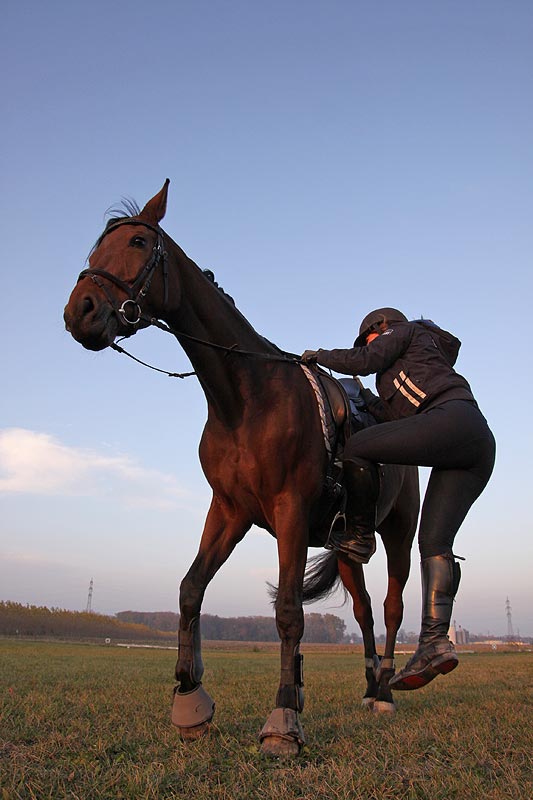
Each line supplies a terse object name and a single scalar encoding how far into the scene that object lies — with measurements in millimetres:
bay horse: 4539
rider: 4121
